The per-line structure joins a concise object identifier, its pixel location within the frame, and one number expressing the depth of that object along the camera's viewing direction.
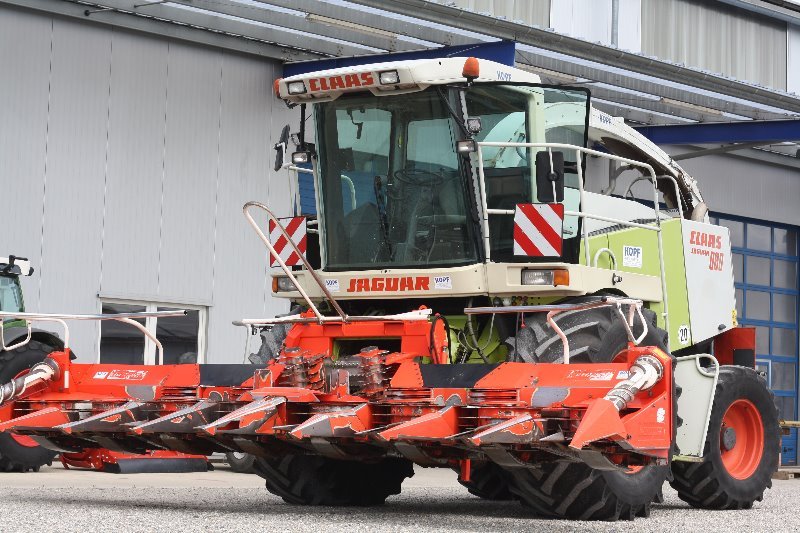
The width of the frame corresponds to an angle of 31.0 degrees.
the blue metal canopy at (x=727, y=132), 24.09
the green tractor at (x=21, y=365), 14.81
